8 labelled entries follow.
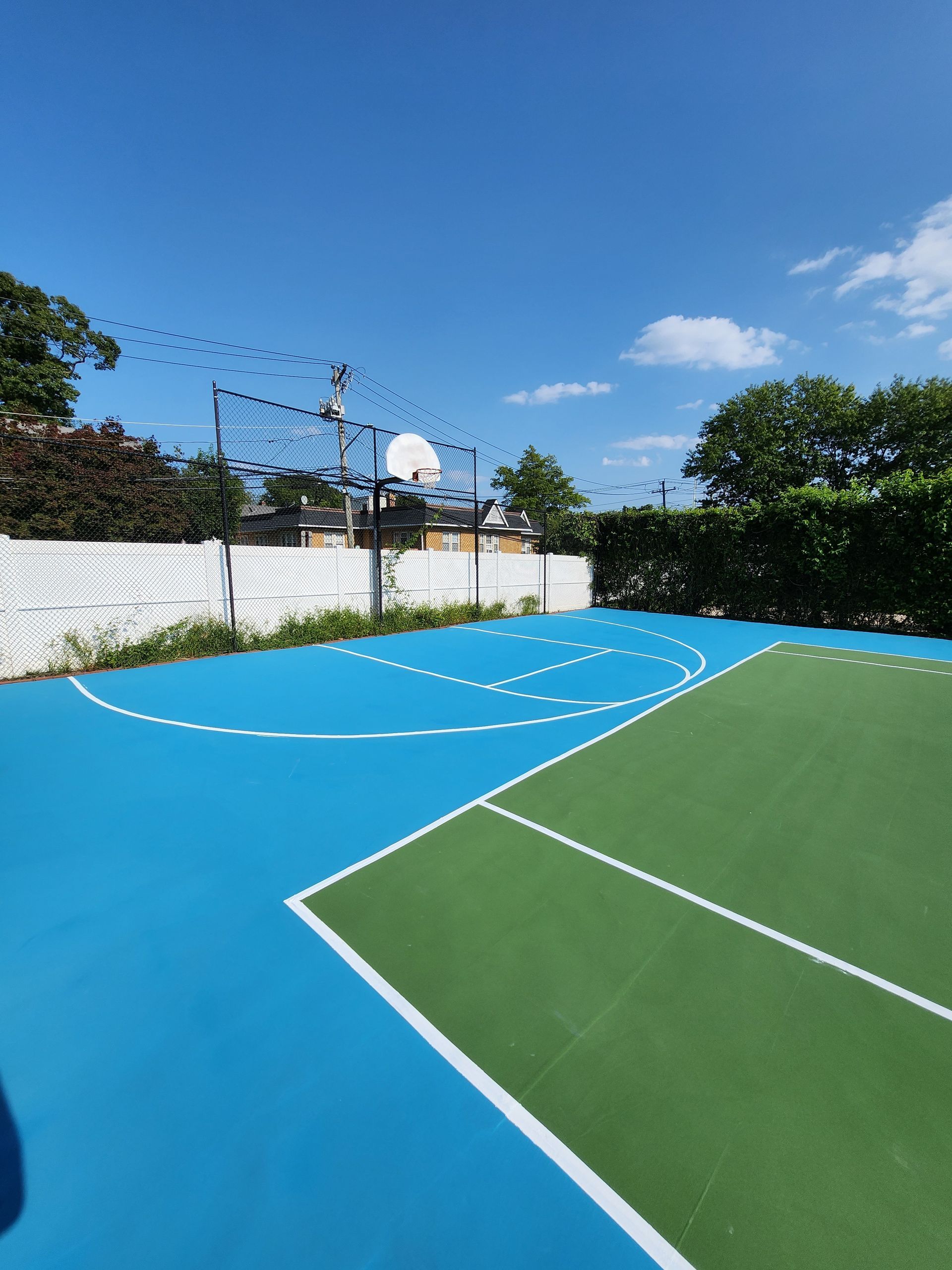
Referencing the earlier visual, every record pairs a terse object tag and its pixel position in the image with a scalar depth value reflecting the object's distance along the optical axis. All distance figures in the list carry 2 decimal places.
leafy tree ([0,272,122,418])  18.61
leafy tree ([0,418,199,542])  13.48
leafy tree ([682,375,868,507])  26.30
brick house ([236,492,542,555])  25.06
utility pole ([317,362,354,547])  18.69
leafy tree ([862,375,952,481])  23.83
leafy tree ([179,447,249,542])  14.74
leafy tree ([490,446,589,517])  38.59
